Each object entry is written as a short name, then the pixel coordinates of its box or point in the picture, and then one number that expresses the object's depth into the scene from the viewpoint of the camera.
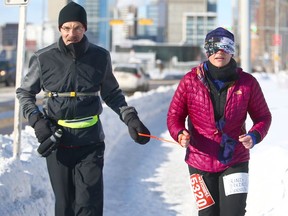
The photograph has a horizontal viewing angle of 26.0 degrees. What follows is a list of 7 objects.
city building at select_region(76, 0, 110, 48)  65.69
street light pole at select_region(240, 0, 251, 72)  15.42
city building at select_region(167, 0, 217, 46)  126.62
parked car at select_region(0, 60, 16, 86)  35.34
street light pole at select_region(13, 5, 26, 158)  6.21
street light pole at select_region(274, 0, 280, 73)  47.14
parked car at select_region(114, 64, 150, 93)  30.80
